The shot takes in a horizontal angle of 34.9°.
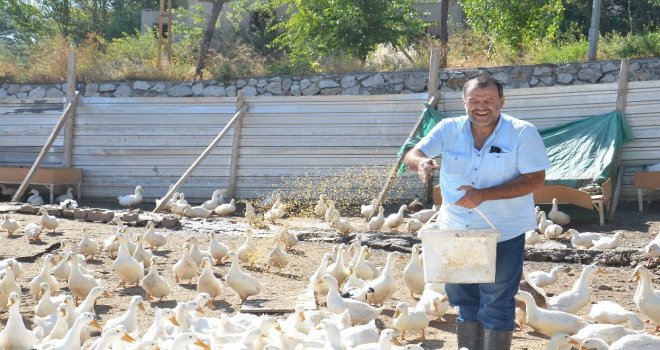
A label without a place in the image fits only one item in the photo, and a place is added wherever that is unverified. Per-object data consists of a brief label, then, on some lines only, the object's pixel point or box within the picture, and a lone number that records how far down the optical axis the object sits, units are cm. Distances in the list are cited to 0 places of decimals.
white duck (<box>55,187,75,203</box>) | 1673
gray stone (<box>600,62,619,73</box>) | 1516
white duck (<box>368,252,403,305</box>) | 780
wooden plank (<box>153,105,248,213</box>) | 1494
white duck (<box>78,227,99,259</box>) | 1017
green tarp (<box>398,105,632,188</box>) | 1314
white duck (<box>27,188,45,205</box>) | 1640
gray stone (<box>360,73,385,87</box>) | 1655
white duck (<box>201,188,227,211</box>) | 1533
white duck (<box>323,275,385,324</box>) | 719
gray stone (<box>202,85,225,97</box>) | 1752
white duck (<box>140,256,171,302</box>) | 819
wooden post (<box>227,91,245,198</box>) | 1648
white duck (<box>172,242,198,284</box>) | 905
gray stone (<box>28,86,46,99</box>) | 1845
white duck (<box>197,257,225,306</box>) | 823
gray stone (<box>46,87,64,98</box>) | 1831
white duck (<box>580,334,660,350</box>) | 571
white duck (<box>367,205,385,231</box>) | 1275
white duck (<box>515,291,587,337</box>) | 665
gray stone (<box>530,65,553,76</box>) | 1552
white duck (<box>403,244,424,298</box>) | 830
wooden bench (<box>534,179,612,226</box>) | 1251
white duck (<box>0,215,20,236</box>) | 1198
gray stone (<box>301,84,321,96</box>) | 1692
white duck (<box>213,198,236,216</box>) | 1502
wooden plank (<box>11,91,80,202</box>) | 1589
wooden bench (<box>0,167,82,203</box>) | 1666
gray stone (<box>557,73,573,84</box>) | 1541
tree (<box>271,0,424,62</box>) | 1916
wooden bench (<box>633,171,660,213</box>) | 1327
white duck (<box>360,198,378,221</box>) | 1392
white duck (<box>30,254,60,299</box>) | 806
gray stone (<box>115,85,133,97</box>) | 1802
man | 488
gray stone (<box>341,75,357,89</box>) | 1675
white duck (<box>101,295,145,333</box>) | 656
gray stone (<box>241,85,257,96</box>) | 1732
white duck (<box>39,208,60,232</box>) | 1231
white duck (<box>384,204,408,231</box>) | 1272
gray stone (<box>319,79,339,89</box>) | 1683
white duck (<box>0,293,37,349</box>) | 595
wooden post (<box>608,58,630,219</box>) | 1399
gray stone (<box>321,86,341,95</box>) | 1678
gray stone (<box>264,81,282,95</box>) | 1722
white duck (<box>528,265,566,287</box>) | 874
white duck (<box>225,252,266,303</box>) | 823
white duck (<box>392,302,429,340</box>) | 679
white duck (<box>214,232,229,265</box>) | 1006
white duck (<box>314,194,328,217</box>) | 1443
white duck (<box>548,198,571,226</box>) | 1264
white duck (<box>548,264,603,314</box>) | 736
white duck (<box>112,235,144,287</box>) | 884
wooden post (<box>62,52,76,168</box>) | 1759
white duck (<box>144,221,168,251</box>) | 1105
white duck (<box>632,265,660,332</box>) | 714
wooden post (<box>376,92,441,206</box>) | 1412
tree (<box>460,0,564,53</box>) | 1880
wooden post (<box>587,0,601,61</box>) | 1570
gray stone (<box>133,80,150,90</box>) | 1798
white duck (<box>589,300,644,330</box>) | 686
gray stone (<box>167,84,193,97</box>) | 1770
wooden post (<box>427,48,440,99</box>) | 1555
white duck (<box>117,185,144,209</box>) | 1642
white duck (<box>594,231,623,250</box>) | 1084
